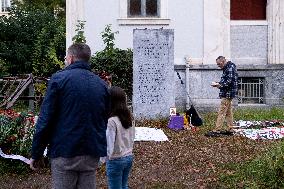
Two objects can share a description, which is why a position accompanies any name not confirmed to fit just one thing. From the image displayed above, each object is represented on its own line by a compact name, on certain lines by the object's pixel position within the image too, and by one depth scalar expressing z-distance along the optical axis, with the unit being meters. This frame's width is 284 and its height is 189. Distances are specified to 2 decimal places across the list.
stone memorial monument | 15.55
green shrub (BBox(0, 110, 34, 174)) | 9.46
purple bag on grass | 14.61
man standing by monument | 13.74
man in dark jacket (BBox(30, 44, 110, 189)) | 5.59
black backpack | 15.19
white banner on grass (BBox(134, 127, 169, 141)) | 12.88
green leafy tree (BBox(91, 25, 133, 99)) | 18.50
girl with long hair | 6.62
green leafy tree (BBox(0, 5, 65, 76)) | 24.44
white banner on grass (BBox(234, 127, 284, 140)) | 13.15
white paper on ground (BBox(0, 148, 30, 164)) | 9.12
